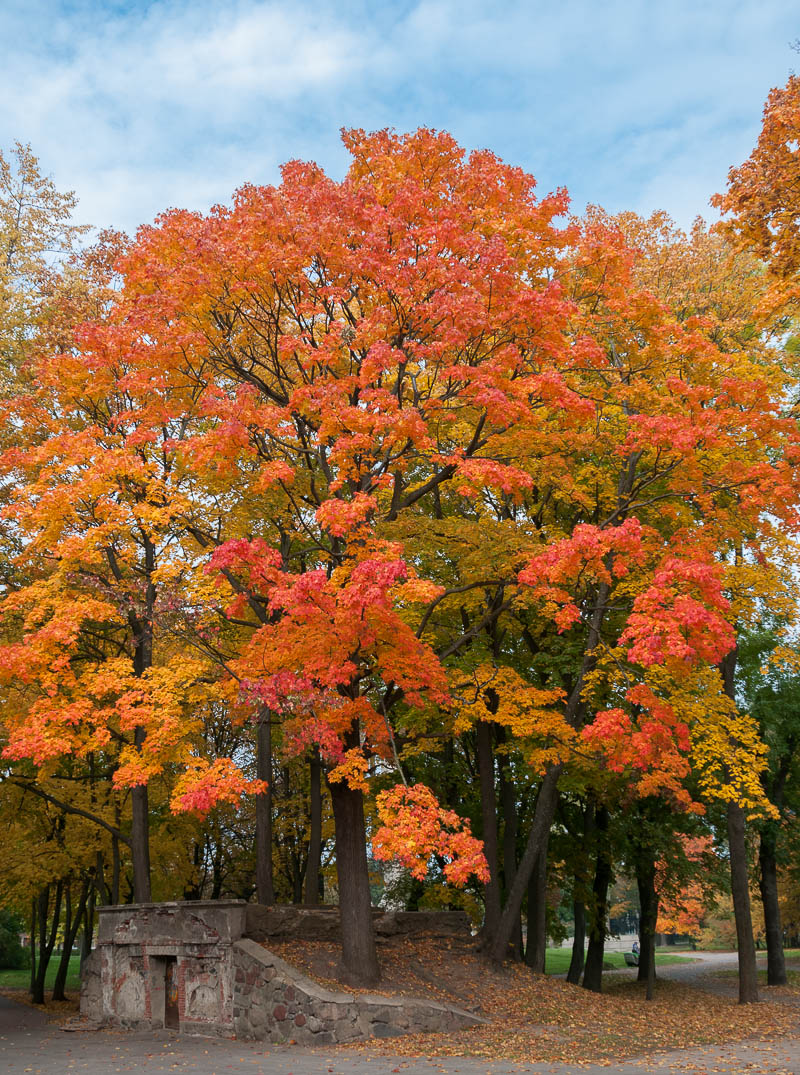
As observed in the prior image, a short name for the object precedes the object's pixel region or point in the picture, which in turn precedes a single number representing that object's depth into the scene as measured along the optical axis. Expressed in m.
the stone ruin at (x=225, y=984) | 11.88
